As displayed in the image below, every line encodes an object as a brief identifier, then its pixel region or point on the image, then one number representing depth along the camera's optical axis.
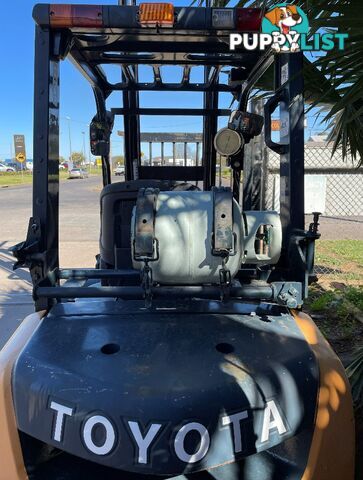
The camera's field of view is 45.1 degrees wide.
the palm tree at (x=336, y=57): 2.13
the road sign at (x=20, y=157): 40.97
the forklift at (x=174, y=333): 1.30
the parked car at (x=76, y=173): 55.12
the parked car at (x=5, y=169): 75.00
